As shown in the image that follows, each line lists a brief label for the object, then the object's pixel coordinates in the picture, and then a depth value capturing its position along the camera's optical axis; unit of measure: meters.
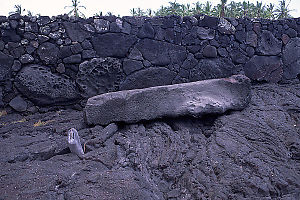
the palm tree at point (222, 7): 15.53
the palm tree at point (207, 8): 16.09
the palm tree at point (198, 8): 16.74
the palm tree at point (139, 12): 16.39
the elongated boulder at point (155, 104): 3.20
